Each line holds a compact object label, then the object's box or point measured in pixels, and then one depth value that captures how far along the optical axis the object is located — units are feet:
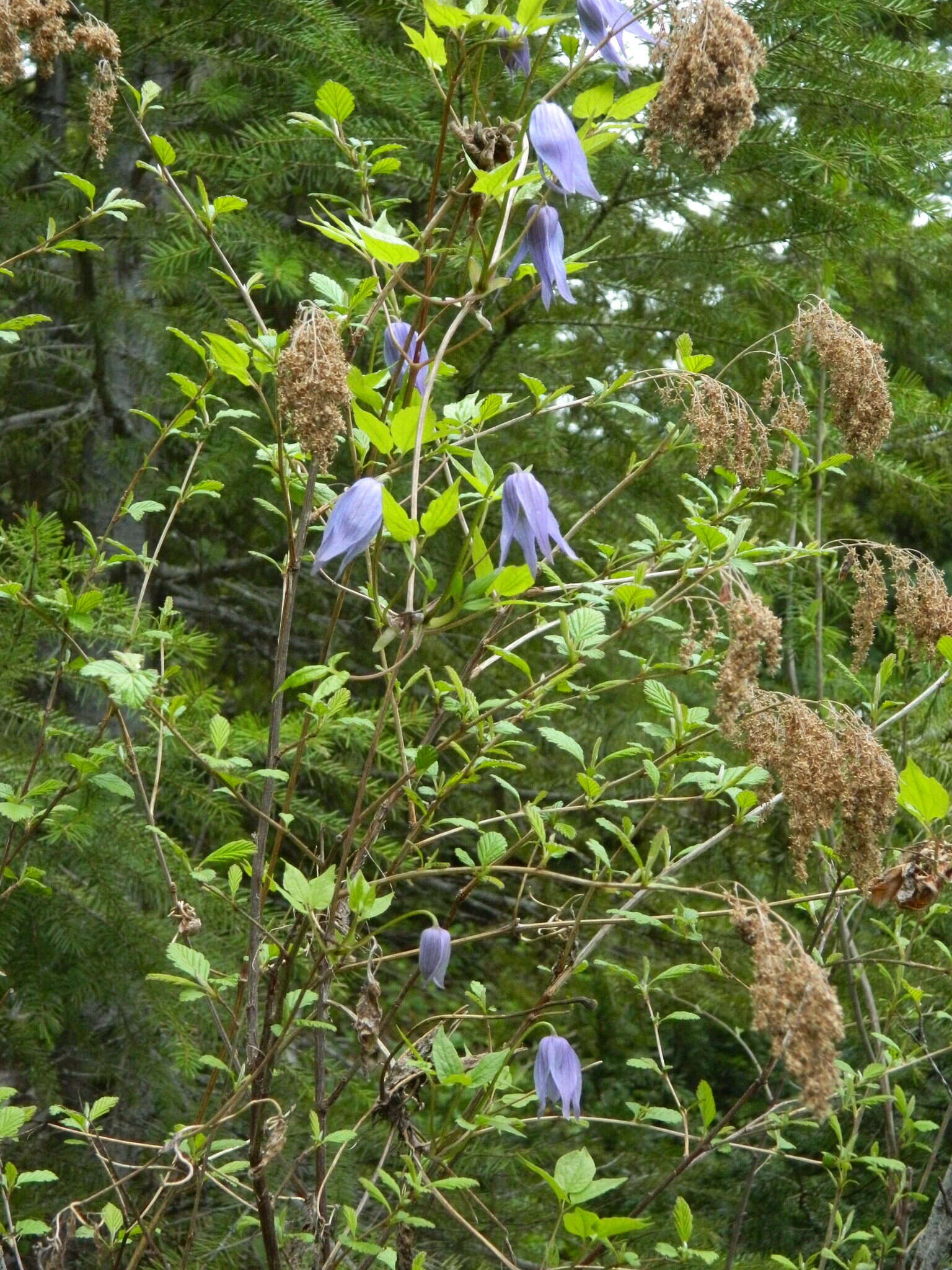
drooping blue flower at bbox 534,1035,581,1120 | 6.00
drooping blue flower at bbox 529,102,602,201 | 5.62
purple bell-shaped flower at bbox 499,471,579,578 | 5.70
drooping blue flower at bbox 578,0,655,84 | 5.73
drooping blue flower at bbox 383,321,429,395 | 5.70
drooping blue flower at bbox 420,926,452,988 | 5.94
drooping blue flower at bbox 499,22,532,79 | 5.64
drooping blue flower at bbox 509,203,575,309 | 5.76
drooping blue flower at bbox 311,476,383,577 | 5.59
